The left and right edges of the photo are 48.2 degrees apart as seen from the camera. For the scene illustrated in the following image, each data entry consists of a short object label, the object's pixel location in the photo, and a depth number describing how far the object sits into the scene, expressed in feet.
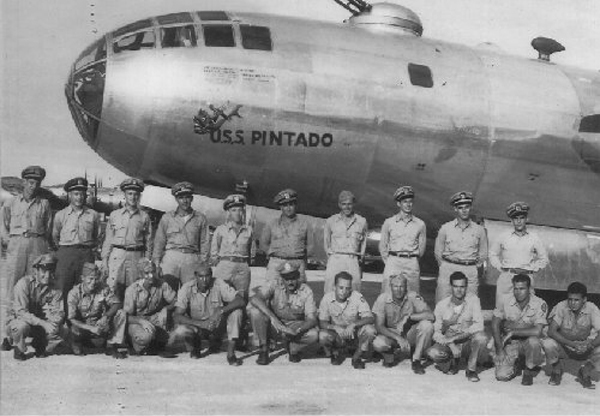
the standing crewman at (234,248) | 25.95
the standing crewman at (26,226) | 26.17
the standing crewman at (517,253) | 25.98
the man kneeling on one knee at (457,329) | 22.90
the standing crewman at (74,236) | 25.70
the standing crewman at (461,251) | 25.71
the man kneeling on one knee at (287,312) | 23.70
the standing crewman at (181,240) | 26.02
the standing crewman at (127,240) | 25.62
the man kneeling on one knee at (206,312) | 23.72
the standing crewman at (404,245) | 25.85
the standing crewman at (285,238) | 26.14
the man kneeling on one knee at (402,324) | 23.26
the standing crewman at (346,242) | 25.93
